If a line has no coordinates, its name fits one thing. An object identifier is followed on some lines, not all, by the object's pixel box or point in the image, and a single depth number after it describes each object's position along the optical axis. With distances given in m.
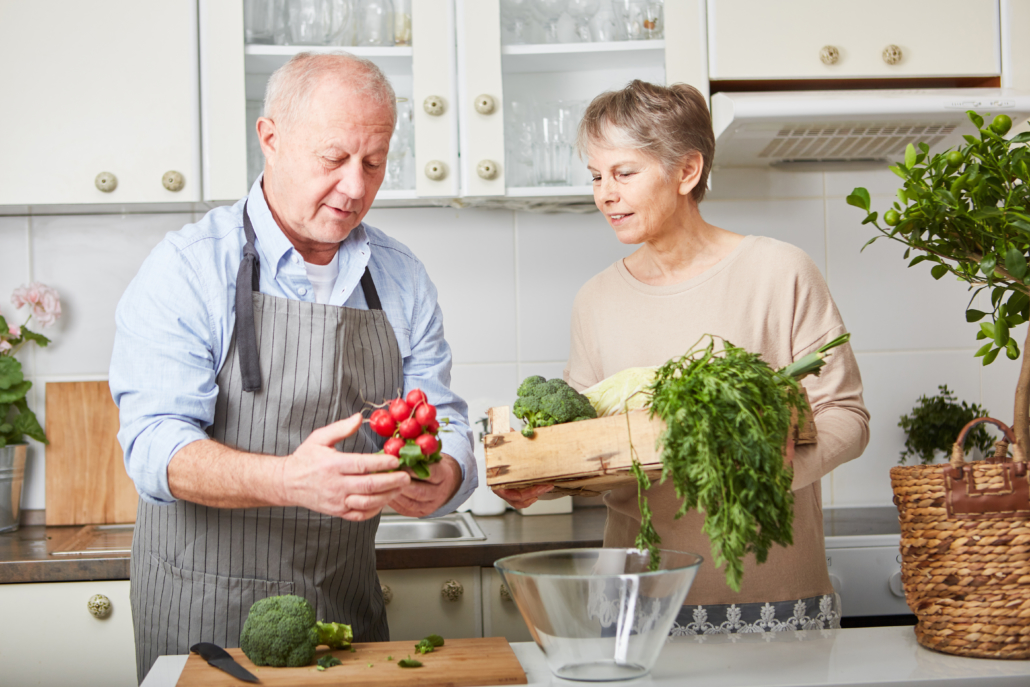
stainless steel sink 1.85
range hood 1.88
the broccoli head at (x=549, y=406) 1.08
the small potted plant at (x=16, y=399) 2.11
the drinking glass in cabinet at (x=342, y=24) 2.04
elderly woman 1.38
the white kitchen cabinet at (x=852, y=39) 2.00
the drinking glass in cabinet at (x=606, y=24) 2.09
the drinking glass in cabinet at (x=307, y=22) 2.02
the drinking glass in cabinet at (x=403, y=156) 2.04
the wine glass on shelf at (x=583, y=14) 2.10
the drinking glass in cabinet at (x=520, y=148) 2.06
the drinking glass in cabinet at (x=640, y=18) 2.06
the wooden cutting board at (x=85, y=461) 2.15
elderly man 1.21
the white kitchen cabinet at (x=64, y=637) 1.74
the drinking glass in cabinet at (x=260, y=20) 2.01
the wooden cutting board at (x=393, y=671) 0.95
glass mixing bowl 0.89
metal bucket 2.09
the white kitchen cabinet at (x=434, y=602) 1.80
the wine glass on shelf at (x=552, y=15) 2.09
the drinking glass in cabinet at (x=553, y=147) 2.07
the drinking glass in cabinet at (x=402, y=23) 2.03
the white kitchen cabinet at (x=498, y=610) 1.82
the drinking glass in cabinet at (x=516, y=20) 2.05
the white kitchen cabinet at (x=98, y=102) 1.92
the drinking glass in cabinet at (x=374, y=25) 2.04
